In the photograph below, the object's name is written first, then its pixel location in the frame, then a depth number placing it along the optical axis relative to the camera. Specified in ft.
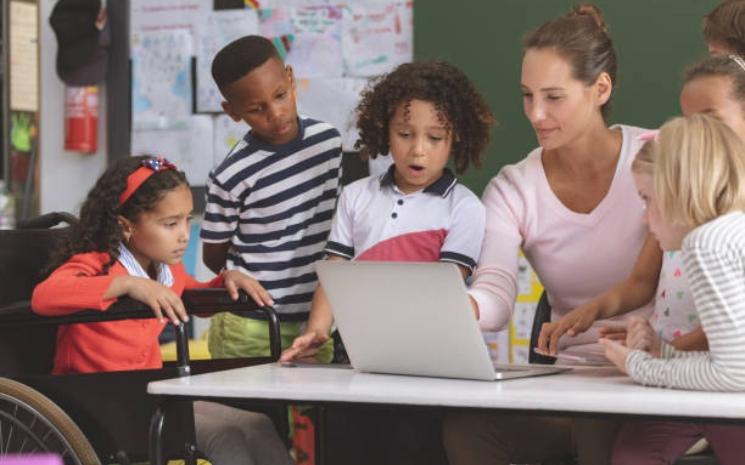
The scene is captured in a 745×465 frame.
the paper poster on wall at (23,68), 15.76
